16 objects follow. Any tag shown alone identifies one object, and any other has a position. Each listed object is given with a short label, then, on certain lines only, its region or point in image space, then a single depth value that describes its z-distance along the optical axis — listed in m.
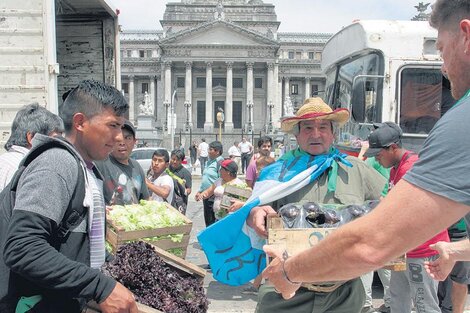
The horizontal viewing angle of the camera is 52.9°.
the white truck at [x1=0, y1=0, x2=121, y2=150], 5.31
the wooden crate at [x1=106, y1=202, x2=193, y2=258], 3.54
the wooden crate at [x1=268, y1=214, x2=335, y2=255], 2.66
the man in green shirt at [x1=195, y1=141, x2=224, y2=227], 7.53
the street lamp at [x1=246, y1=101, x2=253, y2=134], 63.96
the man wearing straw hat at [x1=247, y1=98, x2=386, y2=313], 2.98
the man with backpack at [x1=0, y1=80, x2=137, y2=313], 1.93
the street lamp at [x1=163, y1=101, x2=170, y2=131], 61.94
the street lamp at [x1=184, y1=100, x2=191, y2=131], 63.07
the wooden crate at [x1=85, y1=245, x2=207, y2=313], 2.68
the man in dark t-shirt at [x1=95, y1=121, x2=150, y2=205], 4.47
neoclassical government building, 66.06
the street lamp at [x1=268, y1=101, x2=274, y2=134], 61.66
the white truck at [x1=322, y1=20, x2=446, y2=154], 6.80
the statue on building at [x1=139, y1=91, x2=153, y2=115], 38.96
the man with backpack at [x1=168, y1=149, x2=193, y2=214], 7.42
